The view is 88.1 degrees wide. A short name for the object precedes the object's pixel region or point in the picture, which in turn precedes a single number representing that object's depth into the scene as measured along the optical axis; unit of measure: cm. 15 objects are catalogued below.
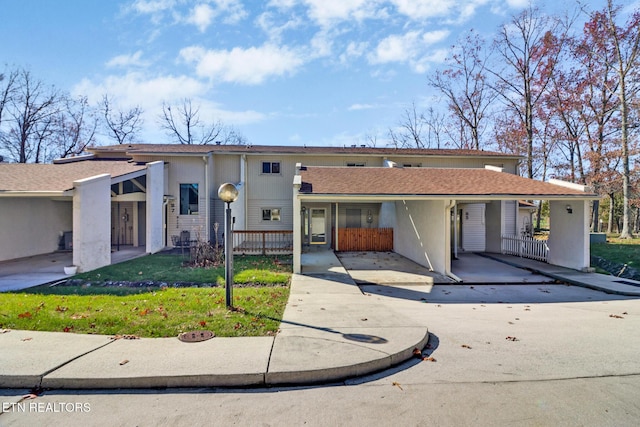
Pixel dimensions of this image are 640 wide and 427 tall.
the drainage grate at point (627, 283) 946
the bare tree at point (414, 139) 3419
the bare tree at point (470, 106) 2892
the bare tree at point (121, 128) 3094
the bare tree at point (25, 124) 2690
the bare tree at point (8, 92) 2641
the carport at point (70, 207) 995
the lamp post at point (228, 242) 606
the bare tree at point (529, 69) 2414
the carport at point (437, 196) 1062
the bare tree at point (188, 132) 3271
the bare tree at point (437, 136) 3380
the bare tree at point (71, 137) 2925
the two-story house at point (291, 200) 1075
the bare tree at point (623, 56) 1900
